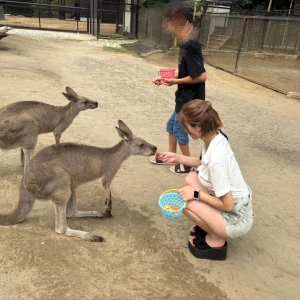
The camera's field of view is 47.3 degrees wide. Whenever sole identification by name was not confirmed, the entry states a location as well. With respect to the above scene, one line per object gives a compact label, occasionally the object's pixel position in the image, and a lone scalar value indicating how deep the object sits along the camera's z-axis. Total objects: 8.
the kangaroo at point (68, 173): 2.34
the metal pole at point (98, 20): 13.89
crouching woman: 2.12
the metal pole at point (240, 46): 9.41
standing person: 3.03
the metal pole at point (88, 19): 15.36
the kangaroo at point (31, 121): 3.12
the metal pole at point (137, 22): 15.52
